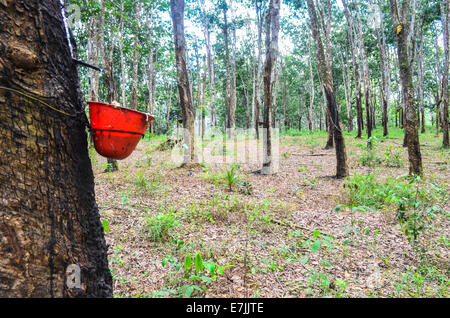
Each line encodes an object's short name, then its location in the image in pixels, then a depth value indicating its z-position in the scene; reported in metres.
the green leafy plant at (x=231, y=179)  5.22
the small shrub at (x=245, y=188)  5.09
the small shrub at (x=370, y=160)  7.47
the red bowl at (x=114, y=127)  1.58
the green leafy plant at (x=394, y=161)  7.09
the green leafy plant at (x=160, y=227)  2.98
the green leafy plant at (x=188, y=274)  1.88
